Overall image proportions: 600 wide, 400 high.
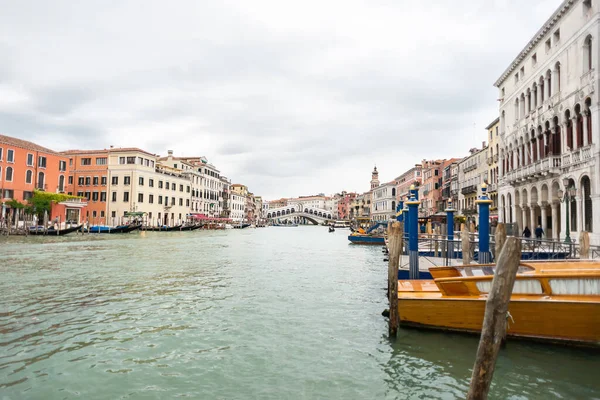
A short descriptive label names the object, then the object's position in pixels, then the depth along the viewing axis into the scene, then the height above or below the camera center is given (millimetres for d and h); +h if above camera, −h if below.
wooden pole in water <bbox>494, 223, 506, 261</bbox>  7406 -75
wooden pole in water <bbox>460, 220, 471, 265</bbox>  10344 -392
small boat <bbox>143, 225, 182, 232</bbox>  45844 -353
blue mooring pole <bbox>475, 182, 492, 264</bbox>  9828 +86
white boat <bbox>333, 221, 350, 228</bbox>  103688 +1196
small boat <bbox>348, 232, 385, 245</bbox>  31391 -751
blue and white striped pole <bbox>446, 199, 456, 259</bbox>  15245 +351
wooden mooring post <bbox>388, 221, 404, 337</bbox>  6468 -724
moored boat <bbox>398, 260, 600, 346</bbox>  5527 -1048
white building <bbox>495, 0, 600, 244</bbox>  15633 +4870
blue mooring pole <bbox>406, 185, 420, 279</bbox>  9883 -217
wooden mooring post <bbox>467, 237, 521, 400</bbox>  3254 -680
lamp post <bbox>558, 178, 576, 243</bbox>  14538 +1548
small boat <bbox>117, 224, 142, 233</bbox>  38062 -257
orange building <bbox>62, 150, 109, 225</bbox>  45031 +4768
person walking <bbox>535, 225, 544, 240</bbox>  17078 +27
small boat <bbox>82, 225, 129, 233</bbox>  37844 -472
